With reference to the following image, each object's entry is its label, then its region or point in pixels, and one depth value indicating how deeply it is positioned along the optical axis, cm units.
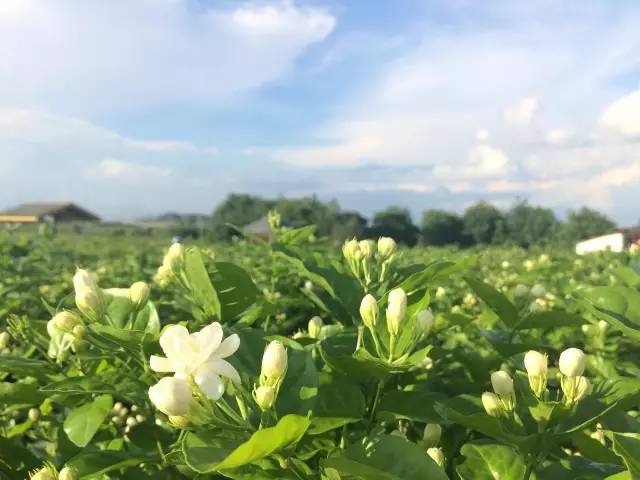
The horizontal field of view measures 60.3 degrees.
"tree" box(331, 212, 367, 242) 2612
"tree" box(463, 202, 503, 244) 4047
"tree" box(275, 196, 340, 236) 2940
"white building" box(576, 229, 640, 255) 1609
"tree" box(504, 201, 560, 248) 3743
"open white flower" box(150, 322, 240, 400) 18
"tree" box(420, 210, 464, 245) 4191
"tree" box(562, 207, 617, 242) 3137
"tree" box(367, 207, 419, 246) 3537
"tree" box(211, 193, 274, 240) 4478
